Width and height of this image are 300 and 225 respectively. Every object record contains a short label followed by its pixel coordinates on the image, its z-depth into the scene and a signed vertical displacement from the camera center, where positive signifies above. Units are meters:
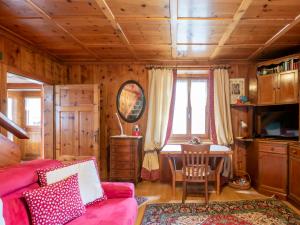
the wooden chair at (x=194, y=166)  3.11 -0.84
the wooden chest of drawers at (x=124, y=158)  3.89 -0.87
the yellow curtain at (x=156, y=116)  4.17 -0.11
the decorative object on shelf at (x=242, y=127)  4.15 -0.34
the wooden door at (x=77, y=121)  3.92 -0.19
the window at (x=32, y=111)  6.97 +0.01
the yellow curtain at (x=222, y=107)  4.15 +0.06
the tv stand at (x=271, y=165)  3.25 -0.89
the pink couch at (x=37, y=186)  1.49 -0.76
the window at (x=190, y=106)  4.50 +0.09
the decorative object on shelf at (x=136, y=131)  4.18 -0.40
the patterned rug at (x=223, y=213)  2.62 -1.37
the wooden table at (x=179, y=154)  3.37 -0.71
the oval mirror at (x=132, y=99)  4.35 +0.23
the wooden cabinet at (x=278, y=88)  3.29 +0.36
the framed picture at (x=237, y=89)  4.26 +0.42
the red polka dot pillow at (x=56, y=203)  1.54 -0.71
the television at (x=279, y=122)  3.36 -0.20
